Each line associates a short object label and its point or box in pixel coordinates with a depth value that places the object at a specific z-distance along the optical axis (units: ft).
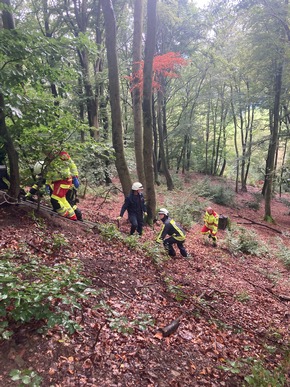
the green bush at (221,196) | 64.18
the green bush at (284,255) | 30.00
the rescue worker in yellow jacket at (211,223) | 32.20
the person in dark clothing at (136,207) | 25.12
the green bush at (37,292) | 8.00
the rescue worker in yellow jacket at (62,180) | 17.98
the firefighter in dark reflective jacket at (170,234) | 23.86
